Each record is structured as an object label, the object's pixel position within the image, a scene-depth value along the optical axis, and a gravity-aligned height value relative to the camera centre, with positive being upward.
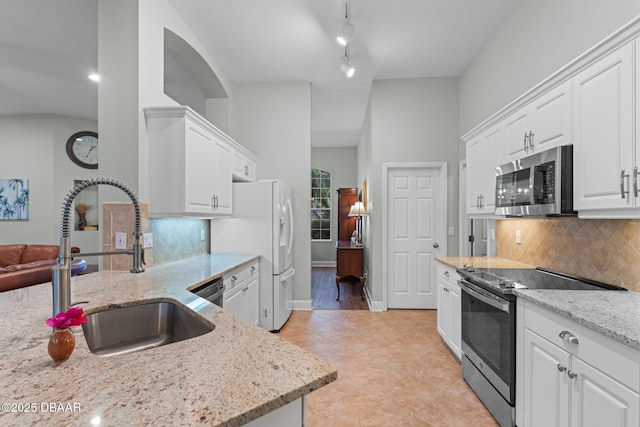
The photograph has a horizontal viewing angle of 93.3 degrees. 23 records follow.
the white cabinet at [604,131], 1.41 +0.41
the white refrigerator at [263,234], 3.51 -0.28
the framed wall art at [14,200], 5.63 +0.20
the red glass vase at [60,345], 0.83 -0.38
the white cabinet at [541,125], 1.80 +0.58
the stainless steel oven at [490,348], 1.80 -0.93
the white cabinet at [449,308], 2.68 -0.92
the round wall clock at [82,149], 5.93 +1.24
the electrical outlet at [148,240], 2.45 -0.24
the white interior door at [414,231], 4.28 -0.29
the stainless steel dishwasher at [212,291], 2.11 -0.58
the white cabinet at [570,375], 1.12 -0.72
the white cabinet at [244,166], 3.58 +0.57
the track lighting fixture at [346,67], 3.47 +1.66
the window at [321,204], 8.45 +0.19
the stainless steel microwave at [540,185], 1.75 +0.17
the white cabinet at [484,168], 2.57 +0.40
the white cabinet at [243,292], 2.68 -0.80
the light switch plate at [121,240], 2.36 -0.23
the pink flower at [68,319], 0.85 -0.31
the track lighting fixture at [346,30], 2.88 +1.75
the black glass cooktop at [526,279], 1.83 -0.46
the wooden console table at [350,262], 5.25 -0.89
